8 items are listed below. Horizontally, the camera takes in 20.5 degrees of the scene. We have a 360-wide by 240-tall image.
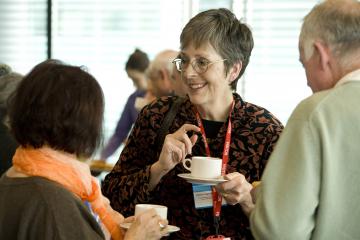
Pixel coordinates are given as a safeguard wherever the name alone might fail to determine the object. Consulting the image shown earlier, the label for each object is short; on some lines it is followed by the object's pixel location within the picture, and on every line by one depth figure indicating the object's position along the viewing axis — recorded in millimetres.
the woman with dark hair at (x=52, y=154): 2739
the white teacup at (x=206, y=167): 3653
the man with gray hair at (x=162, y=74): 8180
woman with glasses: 3913
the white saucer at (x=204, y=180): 3561
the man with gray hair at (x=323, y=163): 2820
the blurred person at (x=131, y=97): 9692
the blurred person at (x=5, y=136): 5123
